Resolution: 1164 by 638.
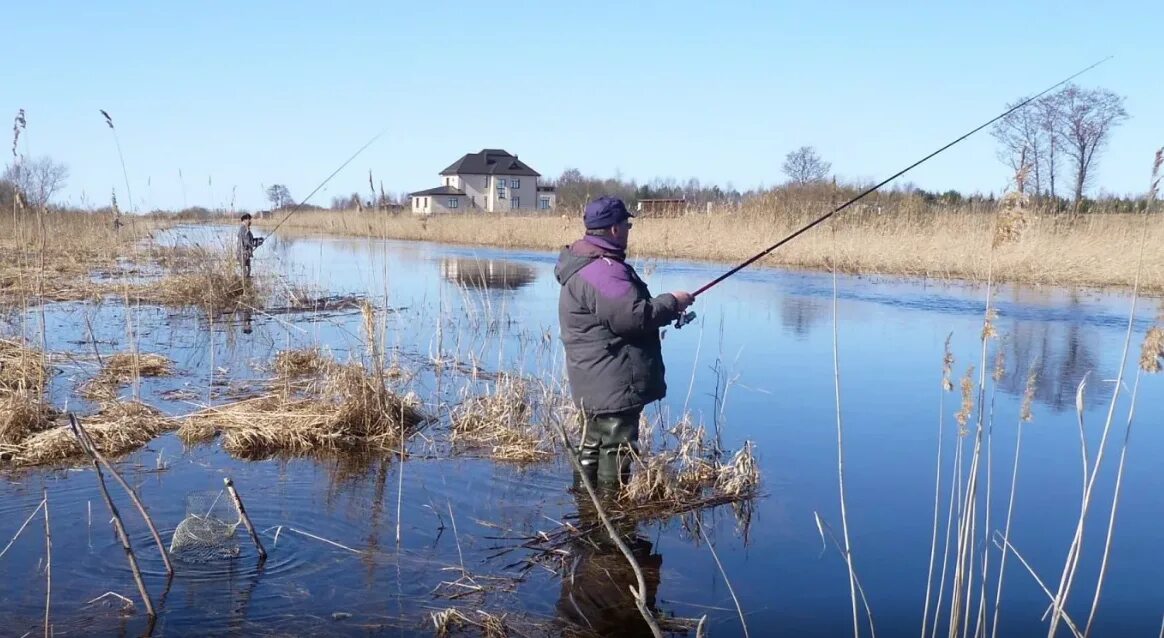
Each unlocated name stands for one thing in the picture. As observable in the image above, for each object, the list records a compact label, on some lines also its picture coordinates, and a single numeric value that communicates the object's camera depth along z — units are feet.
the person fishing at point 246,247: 43.65
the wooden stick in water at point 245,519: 11.48
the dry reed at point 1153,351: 7.47
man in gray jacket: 13.67
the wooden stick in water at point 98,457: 8.85
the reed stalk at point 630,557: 4.82
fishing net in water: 12.64
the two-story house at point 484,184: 265.99
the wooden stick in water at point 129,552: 9.70
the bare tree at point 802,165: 182.39
